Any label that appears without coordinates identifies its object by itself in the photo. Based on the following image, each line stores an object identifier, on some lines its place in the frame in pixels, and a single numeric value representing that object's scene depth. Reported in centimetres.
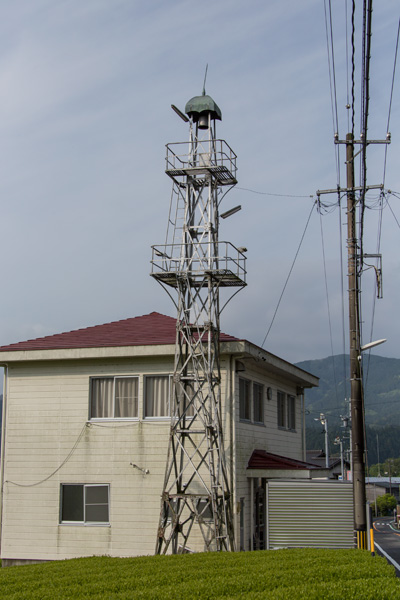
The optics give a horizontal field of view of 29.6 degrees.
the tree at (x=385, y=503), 11125
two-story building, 2183
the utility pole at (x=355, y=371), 1961
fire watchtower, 2039
